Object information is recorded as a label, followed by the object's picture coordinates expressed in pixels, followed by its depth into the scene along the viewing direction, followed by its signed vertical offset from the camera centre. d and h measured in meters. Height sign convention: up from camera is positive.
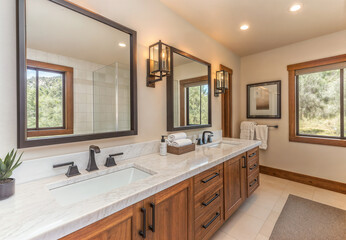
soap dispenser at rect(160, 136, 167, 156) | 1.63 -0.29
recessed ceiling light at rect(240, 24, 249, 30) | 2.34 +1.32
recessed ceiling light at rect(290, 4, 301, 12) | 1.91 +1.31
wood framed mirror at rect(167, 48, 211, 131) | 1.92 +0.34
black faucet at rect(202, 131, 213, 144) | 2.26 -0.29
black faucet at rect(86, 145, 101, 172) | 1.18 -0.31
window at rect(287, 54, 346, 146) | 2.57 +0.28
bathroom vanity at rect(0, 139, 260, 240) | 0.66 -0.43
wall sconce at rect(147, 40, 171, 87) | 1.60 +0.57
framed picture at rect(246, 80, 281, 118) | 3.12 +0.37
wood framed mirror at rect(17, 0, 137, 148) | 1.00 +0.32
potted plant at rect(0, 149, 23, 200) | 0.79 -0.30
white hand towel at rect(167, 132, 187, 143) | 1.75 -0.19
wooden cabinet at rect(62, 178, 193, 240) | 0.74 -0.55
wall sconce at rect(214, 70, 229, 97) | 2.61 +0.60
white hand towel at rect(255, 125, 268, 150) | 3.17 -0.32
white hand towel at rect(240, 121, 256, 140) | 3.22 -0.24
